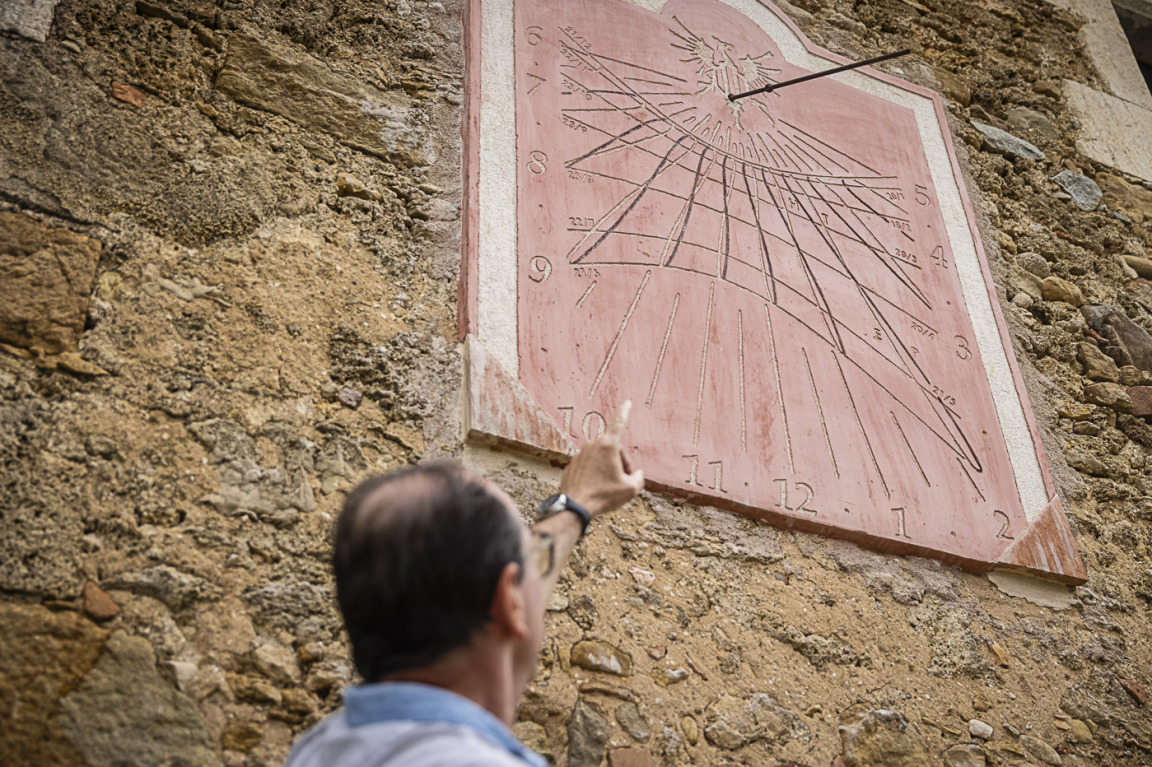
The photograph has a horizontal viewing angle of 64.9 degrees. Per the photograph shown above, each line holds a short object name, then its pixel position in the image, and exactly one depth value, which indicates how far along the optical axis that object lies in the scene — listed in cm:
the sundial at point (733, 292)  180
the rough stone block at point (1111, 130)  324
